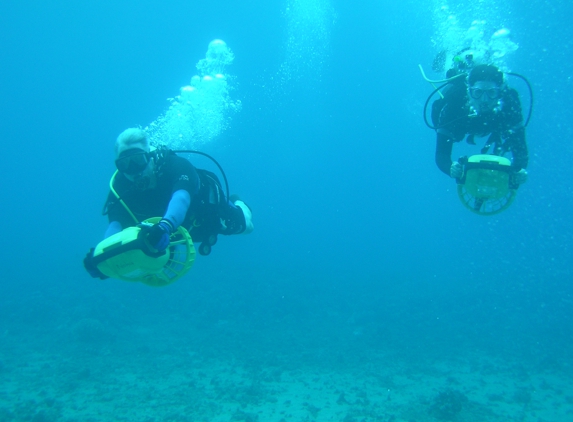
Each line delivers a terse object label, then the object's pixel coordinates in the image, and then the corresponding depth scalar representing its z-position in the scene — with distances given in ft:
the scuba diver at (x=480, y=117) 12.53
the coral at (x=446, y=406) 26.16
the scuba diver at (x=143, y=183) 11.07
